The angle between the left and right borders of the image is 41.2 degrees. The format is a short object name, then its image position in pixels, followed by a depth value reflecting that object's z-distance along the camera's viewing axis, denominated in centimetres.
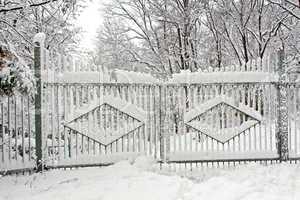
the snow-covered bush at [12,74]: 637
